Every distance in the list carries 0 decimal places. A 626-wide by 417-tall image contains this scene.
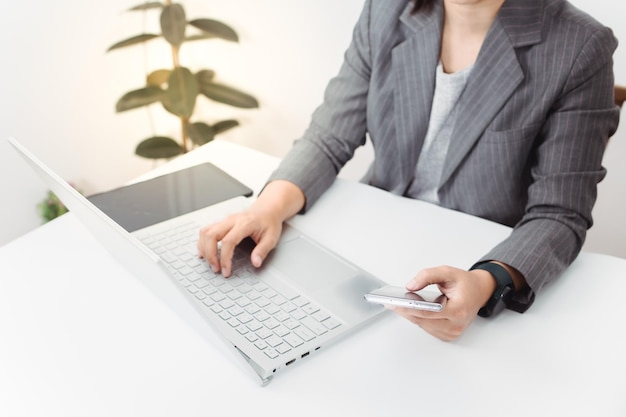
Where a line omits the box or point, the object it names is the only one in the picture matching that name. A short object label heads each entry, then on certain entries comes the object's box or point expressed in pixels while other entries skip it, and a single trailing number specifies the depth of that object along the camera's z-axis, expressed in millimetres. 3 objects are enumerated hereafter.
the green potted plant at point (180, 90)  2051
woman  914
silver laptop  724
